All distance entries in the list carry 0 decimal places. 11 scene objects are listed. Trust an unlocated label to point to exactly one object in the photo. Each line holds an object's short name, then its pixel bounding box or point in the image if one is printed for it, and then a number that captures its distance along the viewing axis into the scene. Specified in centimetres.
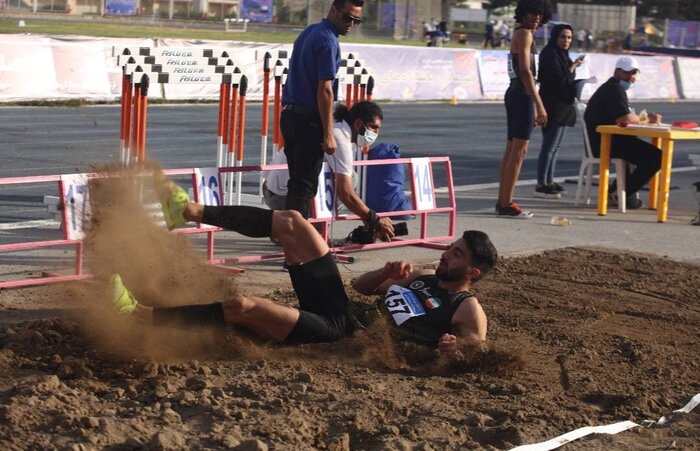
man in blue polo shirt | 905
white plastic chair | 1417
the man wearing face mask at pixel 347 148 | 971
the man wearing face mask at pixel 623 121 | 1391
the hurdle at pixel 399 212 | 1002
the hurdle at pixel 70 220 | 848
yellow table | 1346
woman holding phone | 1448
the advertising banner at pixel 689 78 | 4159
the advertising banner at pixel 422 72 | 3053
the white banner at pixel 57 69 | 2314
